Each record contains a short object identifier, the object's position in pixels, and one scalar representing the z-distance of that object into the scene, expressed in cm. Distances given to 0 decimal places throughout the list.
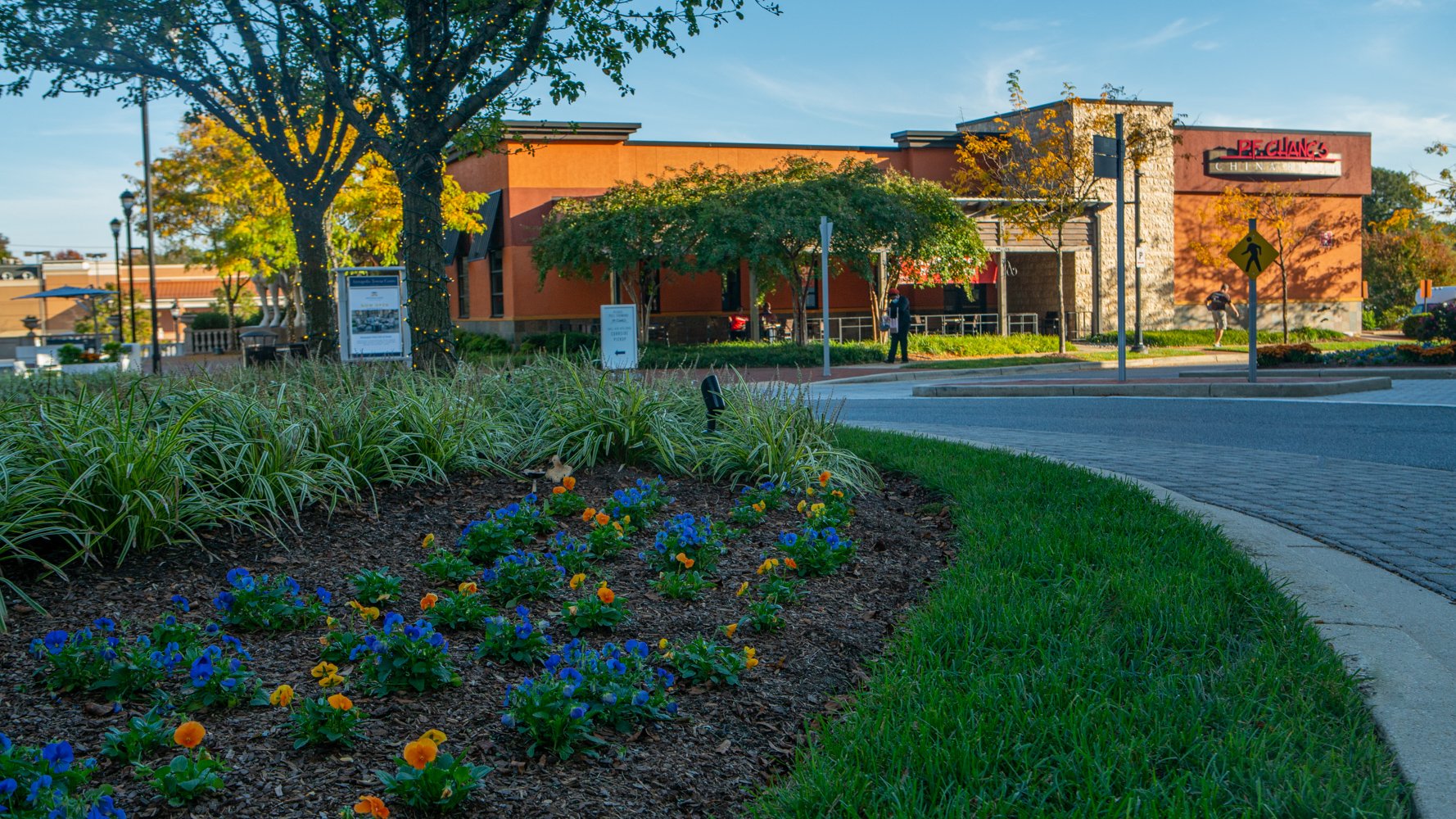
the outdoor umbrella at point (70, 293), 4061
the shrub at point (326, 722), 297
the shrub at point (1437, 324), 2414
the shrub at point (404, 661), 336
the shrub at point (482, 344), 3008
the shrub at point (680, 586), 450
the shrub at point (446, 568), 447
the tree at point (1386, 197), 6704
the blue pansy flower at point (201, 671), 310
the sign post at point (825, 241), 2102
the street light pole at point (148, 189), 2991
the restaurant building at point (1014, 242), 3300
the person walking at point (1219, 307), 3422
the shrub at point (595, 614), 401
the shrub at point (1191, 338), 3541
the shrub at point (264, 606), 384
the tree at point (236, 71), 1462
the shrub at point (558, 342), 2789
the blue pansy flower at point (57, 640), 328
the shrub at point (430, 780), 268
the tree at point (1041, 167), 3288
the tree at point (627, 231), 2823
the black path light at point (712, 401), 746
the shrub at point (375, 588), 414
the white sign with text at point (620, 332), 1989
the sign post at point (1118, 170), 1853
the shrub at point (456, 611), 393
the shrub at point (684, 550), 488
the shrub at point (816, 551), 498
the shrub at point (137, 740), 283
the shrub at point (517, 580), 430
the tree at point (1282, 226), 4031
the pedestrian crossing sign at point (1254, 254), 1634
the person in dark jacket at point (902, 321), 2589
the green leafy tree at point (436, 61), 1088
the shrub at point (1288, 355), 2045
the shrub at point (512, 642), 370
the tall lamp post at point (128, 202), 3766
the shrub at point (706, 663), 367
